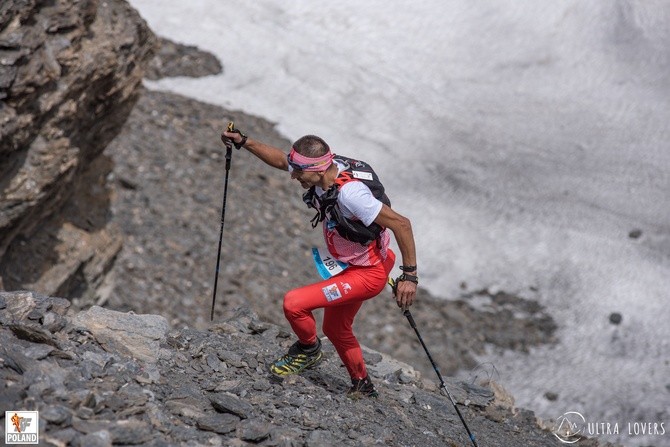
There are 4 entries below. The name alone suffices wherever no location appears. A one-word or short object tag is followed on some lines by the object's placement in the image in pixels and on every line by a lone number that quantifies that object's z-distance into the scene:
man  15.92
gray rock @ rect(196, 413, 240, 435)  15.01
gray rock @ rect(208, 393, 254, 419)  15.94
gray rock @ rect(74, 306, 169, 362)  17.70
